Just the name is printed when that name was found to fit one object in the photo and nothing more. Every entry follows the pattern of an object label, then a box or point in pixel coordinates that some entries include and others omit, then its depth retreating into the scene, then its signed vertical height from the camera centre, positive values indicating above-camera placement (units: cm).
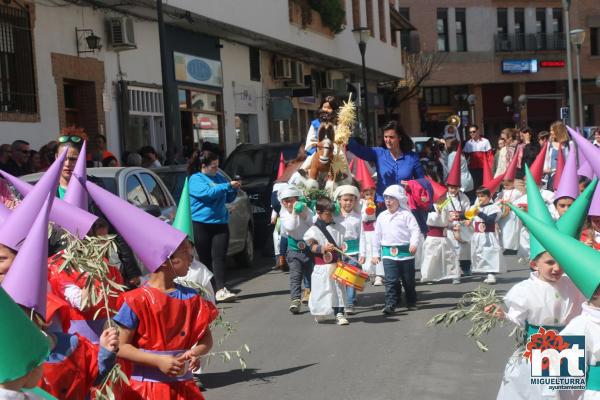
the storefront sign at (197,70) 2331 +159
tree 4797 +228
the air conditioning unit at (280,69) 3011 +185
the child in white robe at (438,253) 1273 -158
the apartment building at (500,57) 6269 +380
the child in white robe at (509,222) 1420 -147
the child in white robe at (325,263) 1026 -134
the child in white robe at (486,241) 1297 -152
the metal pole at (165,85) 1762 +95
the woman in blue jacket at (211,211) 1141 -83
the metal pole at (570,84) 2538 +79
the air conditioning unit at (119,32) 1936 +205
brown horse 1175 -25
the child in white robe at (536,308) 563 -103
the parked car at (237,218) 1352 -113
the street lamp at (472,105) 5372 +96
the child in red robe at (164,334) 484 -92
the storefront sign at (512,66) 6312 +319
